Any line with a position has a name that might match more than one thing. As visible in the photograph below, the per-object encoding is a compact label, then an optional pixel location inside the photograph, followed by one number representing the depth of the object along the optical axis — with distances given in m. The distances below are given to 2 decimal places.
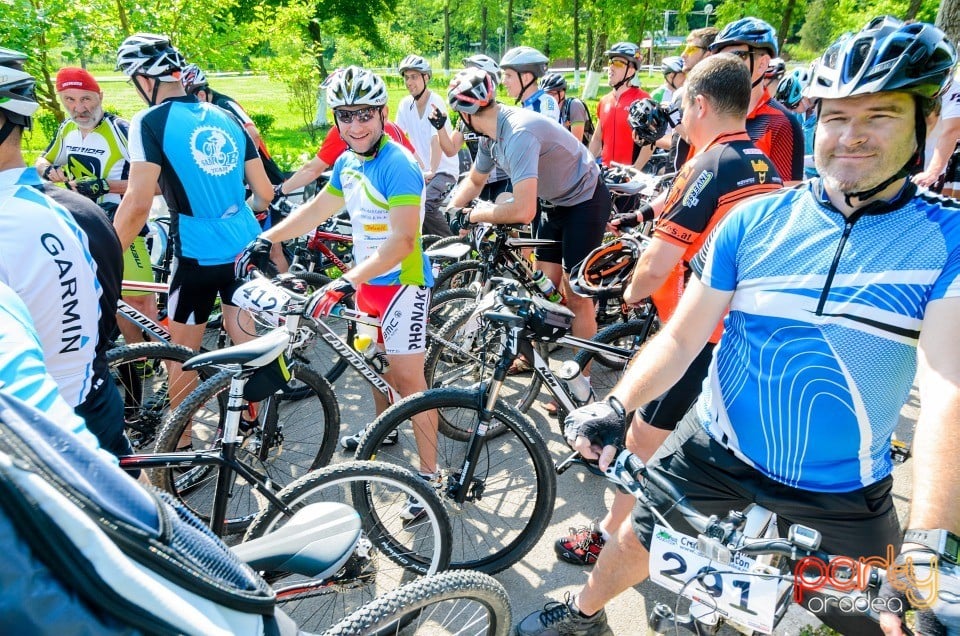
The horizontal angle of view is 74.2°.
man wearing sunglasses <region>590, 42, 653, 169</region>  7.75
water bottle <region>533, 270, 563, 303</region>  4.23
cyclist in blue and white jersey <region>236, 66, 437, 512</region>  3.29
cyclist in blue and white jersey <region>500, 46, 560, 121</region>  6.84
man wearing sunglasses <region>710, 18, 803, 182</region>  4.04
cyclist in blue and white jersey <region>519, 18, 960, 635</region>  1.67
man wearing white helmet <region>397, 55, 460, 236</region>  7.19
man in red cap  4.86
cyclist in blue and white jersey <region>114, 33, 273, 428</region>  3.60
